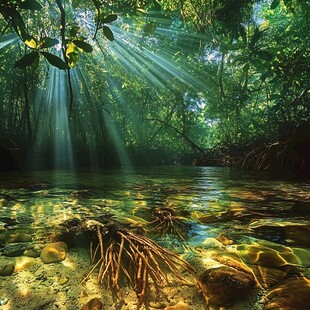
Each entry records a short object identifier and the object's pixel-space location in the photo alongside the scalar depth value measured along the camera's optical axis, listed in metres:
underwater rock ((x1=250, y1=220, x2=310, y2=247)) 1.53
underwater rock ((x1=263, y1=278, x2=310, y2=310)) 0.88
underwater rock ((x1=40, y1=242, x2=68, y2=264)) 1.27
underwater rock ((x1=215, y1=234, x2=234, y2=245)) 1.51
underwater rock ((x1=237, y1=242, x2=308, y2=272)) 1.22
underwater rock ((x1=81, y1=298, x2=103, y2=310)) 0.91
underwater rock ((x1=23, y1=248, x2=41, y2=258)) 1.31
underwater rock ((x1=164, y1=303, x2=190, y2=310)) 0.92
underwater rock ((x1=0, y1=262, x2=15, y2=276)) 1.13
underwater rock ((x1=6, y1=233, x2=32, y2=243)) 1.51
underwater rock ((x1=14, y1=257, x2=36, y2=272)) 1.18
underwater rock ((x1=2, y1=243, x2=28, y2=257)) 1.32
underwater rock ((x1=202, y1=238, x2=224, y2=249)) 1.44
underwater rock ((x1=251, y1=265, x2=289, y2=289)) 1.06
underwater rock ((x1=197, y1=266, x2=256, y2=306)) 0.95
